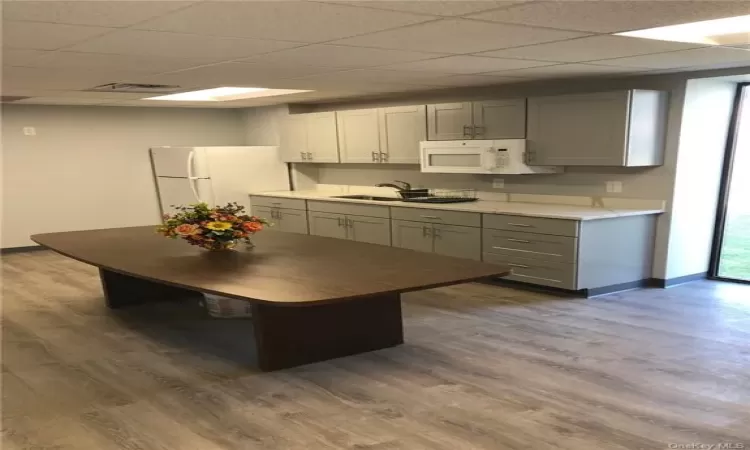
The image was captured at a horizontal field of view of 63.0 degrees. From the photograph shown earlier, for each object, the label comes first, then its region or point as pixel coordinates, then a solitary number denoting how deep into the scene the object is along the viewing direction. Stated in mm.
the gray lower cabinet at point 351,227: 6523
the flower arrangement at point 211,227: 4148
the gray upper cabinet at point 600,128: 4938
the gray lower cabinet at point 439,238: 5660
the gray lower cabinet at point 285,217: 7543
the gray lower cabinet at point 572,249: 4988
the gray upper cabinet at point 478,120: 5582
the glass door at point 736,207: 5453
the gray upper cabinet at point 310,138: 7480
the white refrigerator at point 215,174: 7598
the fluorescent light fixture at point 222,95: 6836
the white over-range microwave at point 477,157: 5598
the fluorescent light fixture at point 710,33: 3410
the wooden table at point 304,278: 3115
